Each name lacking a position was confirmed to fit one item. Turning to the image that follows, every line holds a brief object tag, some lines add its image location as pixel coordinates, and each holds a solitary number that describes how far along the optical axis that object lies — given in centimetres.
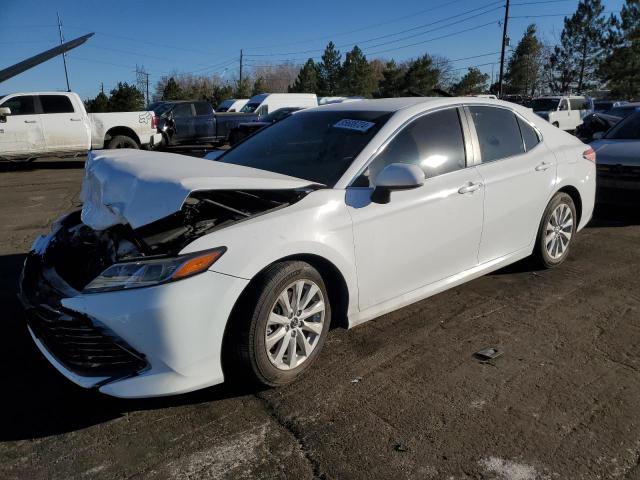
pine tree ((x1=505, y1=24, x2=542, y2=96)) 5888
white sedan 266
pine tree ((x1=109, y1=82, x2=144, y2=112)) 3494
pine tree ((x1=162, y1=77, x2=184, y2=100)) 4922
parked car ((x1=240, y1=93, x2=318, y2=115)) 2648
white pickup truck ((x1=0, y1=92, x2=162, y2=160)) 1305
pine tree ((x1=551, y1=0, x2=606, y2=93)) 4900
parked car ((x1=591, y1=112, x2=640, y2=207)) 692
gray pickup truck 1900
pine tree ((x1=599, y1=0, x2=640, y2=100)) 4244
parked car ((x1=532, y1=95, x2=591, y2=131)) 2244
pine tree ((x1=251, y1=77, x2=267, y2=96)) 6278
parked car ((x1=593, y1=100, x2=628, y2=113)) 2869
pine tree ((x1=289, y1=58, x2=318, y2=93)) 6675
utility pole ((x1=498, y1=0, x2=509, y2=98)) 3950
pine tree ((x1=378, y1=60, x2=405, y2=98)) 5516
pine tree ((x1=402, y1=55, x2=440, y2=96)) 5319
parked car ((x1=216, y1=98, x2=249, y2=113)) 3052
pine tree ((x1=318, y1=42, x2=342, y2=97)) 6569
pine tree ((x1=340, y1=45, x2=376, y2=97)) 6319
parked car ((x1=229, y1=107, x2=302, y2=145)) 1711
